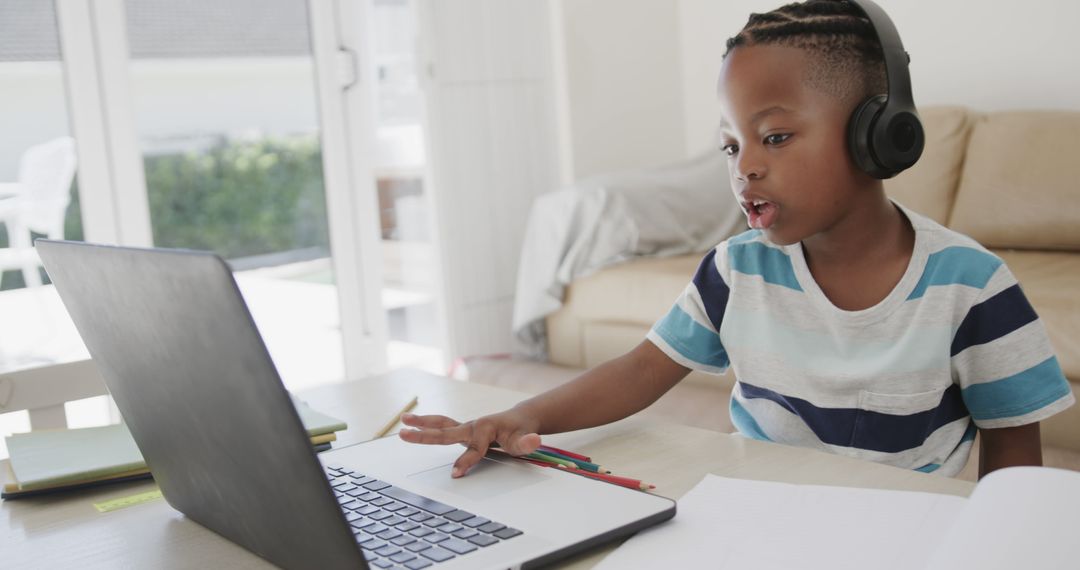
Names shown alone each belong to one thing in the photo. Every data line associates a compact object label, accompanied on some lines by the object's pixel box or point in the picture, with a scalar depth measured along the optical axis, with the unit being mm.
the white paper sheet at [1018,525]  483
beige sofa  2188
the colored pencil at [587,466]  725
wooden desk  661
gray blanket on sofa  2588
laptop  503
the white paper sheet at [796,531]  570
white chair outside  2416
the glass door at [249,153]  2619
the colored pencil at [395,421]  900
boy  844
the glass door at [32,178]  2375
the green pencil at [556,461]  729
